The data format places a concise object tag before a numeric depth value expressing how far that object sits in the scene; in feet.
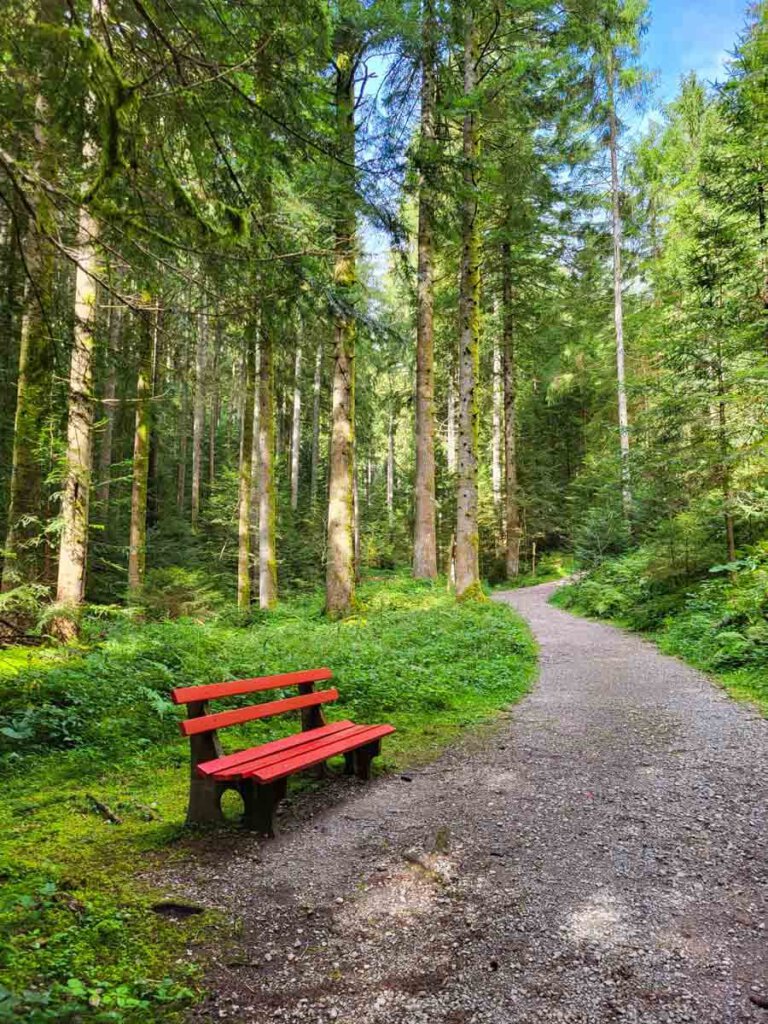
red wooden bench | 11.06
